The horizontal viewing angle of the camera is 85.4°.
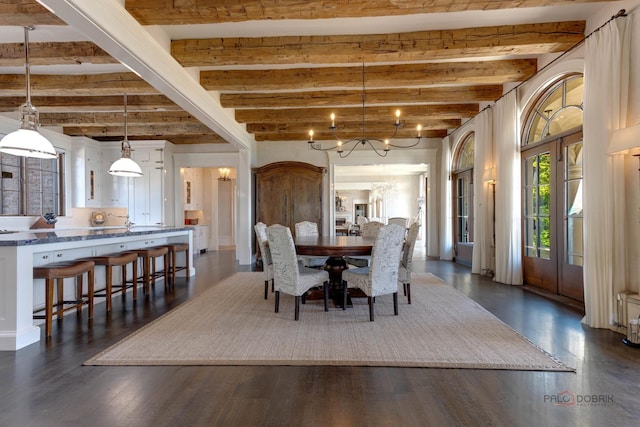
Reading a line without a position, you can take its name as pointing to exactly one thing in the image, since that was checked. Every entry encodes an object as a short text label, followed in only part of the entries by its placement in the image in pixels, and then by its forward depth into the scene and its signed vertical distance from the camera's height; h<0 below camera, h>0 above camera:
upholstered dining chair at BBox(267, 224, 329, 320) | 3.32 -0.55
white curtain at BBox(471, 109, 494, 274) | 5.60 +0.24
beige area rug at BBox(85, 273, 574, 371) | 2.43 -1.02
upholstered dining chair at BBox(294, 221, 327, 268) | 4.51 -0.30
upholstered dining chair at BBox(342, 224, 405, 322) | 3.25 -0.53
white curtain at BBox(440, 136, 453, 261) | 7.68 +0.12
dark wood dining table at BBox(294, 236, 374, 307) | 3.53 -0.36
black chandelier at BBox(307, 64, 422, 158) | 8.06 +1.59
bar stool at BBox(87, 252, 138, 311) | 3.72 -0.52
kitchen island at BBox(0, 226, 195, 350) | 2.71 -0.42
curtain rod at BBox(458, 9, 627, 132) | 3.02 +1.77
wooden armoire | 7.54 +0.48
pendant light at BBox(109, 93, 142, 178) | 5.23 +0.80
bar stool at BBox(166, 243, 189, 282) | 5.33 -0.64
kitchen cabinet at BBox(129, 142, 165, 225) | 8.00 +0.67
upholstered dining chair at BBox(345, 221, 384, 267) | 4.84 -0.31
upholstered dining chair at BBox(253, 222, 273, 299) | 4.15 -0.49
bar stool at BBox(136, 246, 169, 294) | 4.54 -0.62
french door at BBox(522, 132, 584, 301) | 4.01 -0.05
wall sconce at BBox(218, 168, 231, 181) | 10.35 +1.26
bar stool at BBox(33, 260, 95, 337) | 2.94 -0.60
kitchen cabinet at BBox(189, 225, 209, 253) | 9.33 -0.62
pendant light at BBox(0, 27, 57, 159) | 3.43 +0.83
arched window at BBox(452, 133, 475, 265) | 6.92 +0.30
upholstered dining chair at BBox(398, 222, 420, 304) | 3.94 -0.54
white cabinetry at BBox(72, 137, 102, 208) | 7.46 +0.97
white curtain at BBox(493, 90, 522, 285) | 4.87 +0.19
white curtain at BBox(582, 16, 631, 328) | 2.98 +0.32
